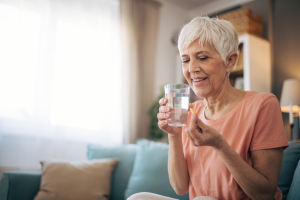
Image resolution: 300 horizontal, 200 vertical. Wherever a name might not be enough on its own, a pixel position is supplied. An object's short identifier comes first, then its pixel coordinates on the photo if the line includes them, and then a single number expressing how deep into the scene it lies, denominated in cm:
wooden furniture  296
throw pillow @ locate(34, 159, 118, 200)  187
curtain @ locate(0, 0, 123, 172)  247
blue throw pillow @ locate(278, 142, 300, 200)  136
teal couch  185
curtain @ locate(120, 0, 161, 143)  326
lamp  253
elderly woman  91
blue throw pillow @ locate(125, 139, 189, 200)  183
